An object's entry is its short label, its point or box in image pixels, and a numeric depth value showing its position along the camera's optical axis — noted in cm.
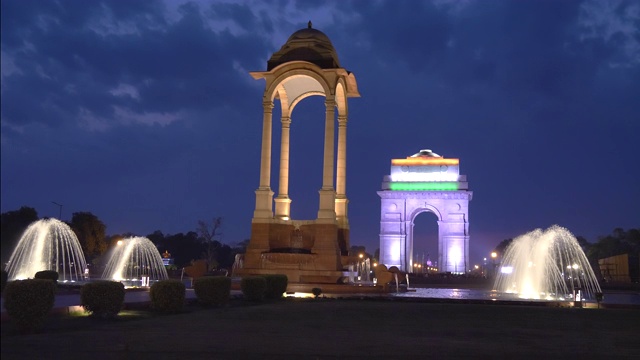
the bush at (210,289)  1752
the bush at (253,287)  1981
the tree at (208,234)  6271
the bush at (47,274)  2025
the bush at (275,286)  2131
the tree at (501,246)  12190
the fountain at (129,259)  4238
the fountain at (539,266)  3195
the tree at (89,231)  5253
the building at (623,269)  5662
